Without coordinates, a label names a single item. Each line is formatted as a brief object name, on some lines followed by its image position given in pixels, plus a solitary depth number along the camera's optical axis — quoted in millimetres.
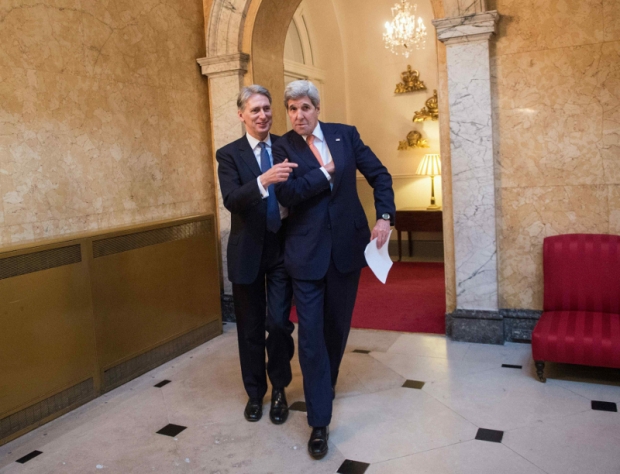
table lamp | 8445
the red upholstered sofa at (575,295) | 3609
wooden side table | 8273
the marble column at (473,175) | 4328
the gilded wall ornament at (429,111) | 8742
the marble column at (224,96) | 5289
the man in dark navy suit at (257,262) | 3127
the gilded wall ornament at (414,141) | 8875
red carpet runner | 5203
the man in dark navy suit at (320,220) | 2891
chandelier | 8016
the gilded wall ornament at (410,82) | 8883
